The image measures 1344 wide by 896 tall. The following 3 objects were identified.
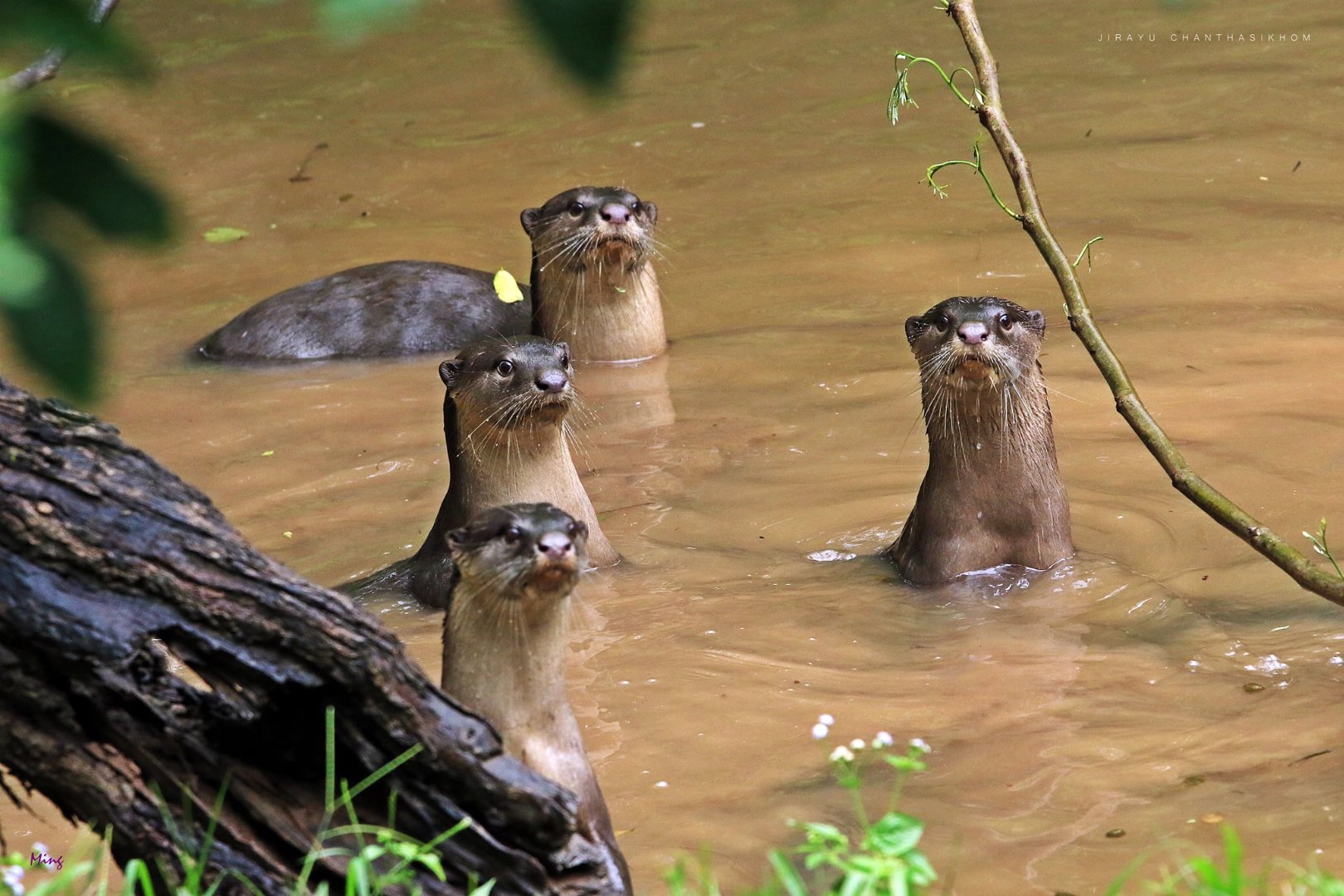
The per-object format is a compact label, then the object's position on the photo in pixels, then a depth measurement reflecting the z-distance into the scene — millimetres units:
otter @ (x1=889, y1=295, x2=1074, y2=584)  8383
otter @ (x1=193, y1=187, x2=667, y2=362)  12859
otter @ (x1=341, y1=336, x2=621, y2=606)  8797
